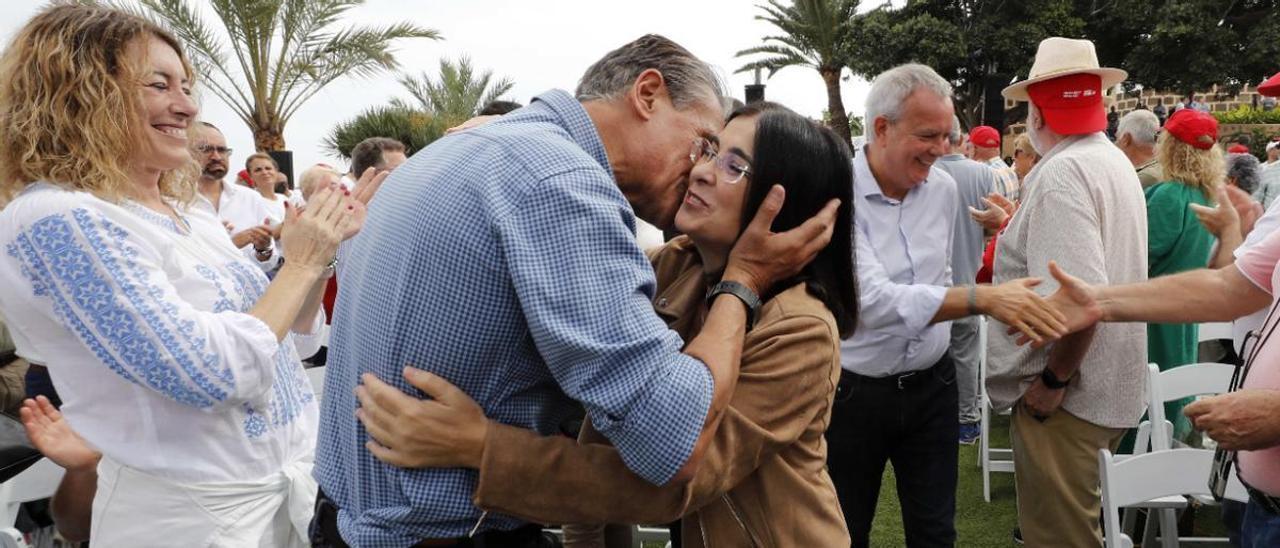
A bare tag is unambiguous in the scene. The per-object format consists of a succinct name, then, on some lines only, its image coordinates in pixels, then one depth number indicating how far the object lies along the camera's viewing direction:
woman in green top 4.98
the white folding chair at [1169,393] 3.56
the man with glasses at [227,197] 6.12
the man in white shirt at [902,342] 3.41
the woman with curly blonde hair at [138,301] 1.86
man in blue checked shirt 1.43
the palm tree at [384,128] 25.34
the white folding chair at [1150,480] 2.92
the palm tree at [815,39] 33.91
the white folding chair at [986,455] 5.39
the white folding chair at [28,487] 2.95
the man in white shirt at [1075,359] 3.22
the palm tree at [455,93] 27.06
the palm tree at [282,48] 17.19
